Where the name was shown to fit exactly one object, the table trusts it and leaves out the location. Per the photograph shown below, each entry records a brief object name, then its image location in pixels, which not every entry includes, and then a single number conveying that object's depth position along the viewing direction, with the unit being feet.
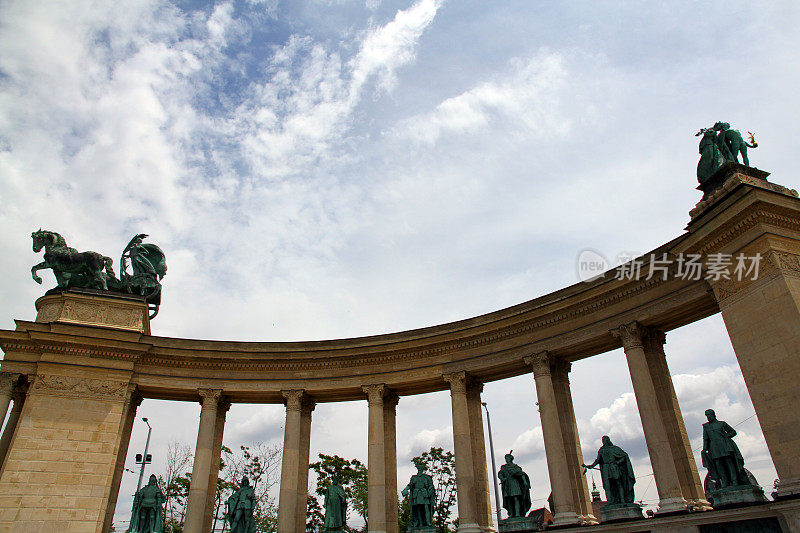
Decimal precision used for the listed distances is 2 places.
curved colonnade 74.43
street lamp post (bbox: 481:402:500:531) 142.31
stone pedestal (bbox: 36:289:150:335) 110.73
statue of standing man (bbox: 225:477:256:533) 104.01
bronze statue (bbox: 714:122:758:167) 85.92
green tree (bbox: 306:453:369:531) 204.23
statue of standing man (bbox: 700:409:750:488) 73.92
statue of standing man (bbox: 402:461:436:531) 104.47
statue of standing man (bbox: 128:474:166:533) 101.40
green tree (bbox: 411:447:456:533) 202.18
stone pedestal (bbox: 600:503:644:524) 84.94
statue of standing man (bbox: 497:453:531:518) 97.66
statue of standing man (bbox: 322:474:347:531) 105.91
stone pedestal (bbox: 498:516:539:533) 94.79
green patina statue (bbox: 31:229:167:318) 116.16
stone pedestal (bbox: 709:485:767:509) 70.79
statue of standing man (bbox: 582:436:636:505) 87.71
